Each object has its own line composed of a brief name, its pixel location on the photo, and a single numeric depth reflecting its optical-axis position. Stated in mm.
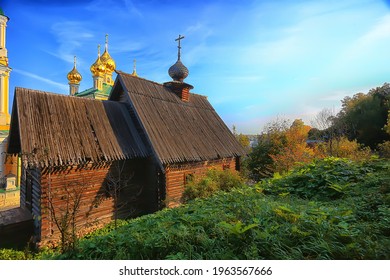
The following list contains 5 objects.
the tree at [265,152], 15122
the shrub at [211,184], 8141
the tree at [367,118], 17391
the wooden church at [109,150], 7203
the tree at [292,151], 12306
